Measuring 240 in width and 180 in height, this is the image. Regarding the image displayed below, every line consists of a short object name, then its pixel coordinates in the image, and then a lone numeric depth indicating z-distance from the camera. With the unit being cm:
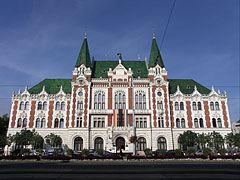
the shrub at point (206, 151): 3394
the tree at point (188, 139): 4112
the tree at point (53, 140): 4222
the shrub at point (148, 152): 3547
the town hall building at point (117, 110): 4603
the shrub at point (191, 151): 3463
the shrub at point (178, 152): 3167
